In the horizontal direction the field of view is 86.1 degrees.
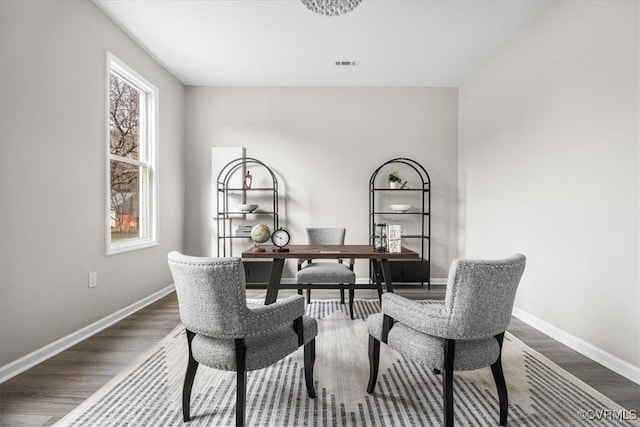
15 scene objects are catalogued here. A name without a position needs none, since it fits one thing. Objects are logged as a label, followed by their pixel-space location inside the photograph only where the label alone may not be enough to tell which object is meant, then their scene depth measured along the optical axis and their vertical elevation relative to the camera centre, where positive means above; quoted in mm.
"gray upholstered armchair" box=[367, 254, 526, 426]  1447 -498
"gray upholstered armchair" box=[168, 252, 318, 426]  1447 -502
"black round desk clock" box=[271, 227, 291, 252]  2961 -243
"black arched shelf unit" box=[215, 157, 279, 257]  4719 +151
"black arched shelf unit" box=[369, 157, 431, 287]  4750 +136
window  3298 +507
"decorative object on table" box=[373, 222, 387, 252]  2949 -238
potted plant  4586 +396
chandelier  2229 +1351
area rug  1701 -1034
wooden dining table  2705 -358
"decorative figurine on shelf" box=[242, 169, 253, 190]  4617 +395
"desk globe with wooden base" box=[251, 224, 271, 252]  3000 -211
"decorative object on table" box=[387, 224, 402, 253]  2805 -249
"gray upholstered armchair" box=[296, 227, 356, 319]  3041 -598
